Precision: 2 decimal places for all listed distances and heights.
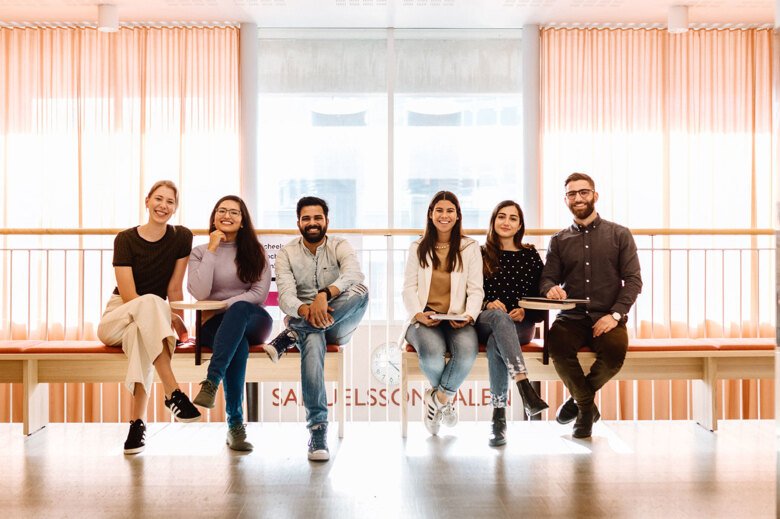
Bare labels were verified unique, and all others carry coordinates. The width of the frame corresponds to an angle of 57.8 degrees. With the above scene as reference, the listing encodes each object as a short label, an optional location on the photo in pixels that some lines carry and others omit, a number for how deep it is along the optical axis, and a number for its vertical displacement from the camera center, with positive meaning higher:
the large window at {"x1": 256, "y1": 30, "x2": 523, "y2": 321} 6.45 +1.26
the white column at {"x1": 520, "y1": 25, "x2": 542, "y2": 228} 6.24 +1.18
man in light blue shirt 3.36 -0.18
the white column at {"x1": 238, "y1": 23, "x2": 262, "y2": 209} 6.20 +1.31
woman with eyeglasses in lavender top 3.42 -0.14
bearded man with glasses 3.60 -0.15
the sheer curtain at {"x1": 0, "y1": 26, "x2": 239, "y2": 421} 6.19 +1.18
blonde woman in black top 3.38 -0.20
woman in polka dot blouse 3.49 -0.22
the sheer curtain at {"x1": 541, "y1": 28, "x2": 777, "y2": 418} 6.26 +1.22
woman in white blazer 3.54 -0.20
